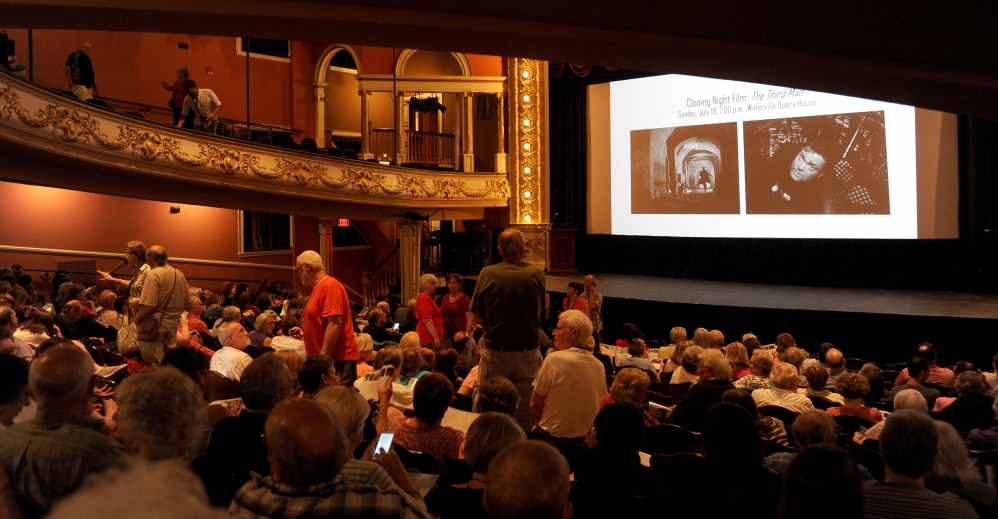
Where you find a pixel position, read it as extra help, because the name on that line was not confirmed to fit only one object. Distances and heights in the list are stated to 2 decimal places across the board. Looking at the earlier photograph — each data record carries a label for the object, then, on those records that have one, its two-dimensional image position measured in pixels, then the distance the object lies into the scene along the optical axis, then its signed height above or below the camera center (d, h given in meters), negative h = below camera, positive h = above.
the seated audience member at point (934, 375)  6.46 -1.03
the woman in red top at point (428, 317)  6.79 -0.52
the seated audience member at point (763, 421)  3.46 -0.82
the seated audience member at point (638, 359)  6.40 -0.88
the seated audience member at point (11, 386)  2.46 -0.40
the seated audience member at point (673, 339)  7.61 -0.83
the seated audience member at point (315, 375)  3.53 -0.53
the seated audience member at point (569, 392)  3.77 -0.67
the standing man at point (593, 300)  8.59 -0.48
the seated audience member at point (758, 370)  5.12 -0.78
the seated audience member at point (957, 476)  2.51 -0.75
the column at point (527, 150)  16.70 +2.42
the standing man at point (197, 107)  11.91 +2.44
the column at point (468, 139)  17.42 +2.76
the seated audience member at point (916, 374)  5.96 -0.94
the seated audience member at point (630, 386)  3.82 -0.64
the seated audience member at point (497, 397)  3.26 -0.59
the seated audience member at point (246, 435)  2.65 -0.65
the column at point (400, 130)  16.84 +2.90
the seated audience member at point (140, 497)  0.98 -0.31
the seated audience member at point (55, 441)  2.02 -0.49
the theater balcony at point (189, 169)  8.63 +1.40
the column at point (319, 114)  17.38 +3.35
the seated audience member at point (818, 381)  5.06 -0.84
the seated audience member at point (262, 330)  6.64 -0.62
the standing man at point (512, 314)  4.29 -0.32
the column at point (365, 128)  17.02 +3.00
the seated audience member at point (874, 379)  5.73 -0.94
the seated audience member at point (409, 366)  4.29 -0.60
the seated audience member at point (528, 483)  1.73 -0.52
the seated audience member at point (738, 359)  5.90 -0.80
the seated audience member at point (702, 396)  4.12 -0.75
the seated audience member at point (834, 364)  6.49 -0.93
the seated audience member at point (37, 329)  5.59 -0.50
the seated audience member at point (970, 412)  4.43 -0.92
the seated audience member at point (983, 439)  3.81 -0.93
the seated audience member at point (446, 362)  4.67 -0.63
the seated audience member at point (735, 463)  2.38 -0.68
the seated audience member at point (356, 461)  1.96 -0.55
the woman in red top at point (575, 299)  8.02 -0.44
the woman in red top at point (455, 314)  7.00 -0.50
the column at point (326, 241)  16.56 +0.42
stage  9.27 -0.81
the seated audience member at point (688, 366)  5.41 -0.78
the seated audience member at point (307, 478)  1.77 -0.51
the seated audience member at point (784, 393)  4.64 -0.85
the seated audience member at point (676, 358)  6.34 -0.85
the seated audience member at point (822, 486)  1.94 -0.59
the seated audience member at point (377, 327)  7.46 -0.67
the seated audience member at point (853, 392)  4.49 -0.81
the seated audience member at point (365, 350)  5.46 -0.65
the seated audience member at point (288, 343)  6.05 -0.66
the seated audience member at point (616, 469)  2.50 -0.73
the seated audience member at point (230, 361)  4.79 -0.64
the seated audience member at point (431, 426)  3.06 -0.69
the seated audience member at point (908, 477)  2.23 -0.68
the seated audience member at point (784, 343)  7.11 -0.81
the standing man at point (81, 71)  10.23 +2.59
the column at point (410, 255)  14.94 +0.08
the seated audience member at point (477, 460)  2.40 -0.65
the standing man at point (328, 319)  4.64 -0.36
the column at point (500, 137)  17.02 +2.74
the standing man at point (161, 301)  5.02 -0.26
